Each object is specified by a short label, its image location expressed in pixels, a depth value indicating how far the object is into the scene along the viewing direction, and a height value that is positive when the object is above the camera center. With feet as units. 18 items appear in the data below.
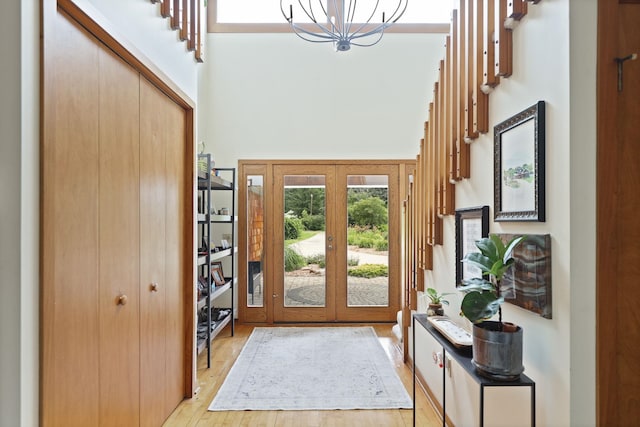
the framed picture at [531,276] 4.50 -0.81
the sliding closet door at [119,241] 5.35 -0.39
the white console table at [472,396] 4.62 -2.91
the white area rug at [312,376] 8.38 -4.26
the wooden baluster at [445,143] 7.68 +1.53
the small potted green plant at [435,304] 7.89 -1.93
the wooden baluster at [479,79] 6.23 +2.31
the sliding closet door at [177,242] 7.65 -0.59
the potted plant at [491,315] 4.60 -1.28
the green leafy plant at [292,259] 14.97 -1.78
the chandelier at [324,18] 14.76 +8.13
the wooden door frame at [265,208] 14.85 +0.29
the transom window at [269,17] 14.84 +8.10
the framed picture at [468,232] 6.18 -0.32
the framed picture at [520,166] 4.64 +0.68
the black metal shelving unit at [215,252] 10.29 -1.16
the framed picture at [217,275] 12.46 -2.06
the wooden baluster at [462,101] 6.92 +2.20
